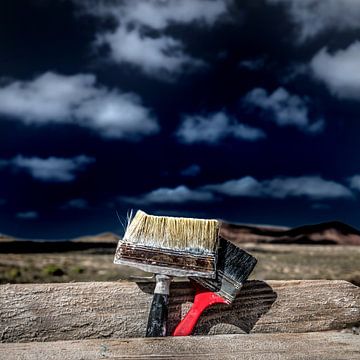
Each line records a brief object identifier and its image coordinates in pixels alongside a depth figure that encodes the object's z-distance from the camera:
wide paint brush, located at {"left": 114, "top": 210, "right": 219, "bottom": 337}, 1.83
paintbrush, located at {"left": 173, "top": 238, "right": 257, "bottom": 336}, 1.87
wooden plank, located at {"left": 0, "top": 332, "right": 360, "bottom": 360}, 1.60
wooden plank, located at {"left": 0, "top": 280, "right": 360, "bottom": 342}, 1.87
